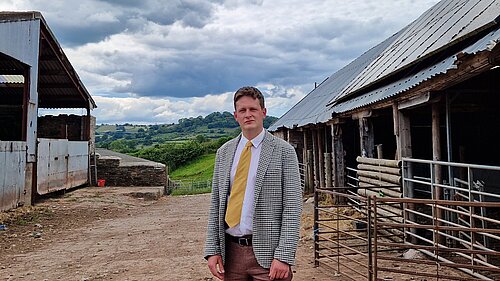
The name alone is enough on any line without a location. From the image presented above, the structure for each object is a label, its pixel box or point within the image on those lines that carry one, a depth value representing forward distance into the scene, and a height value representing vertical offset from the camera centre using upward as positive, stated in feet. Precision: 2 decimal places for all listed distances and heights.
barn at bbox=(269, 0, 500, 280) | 18.49 +3.47
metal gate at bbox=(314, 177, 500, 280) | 14.49 -4.04
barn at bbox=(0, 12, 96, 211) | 38.09 +6.74
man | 8.48 -0.86
